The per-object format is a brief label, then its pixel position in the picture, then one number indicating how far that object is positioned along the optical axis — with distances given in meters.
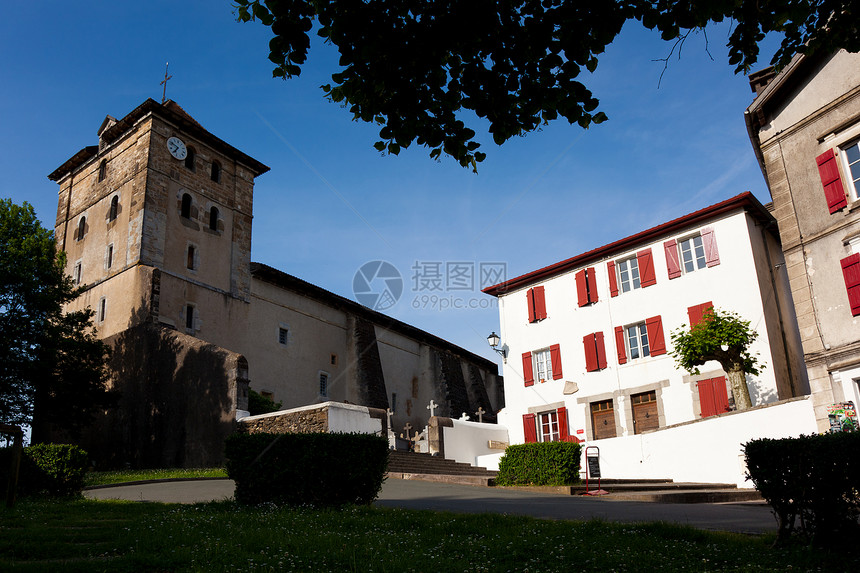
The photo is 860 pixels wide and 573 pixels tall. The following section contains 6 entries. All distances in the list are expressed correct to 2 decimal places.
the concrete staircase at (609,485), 13.21
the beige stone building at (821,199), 15.05
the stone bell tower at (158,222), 25.61
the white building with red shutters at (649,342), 19.31
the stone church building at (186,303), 22.58
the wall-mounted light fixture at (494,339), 26.73
